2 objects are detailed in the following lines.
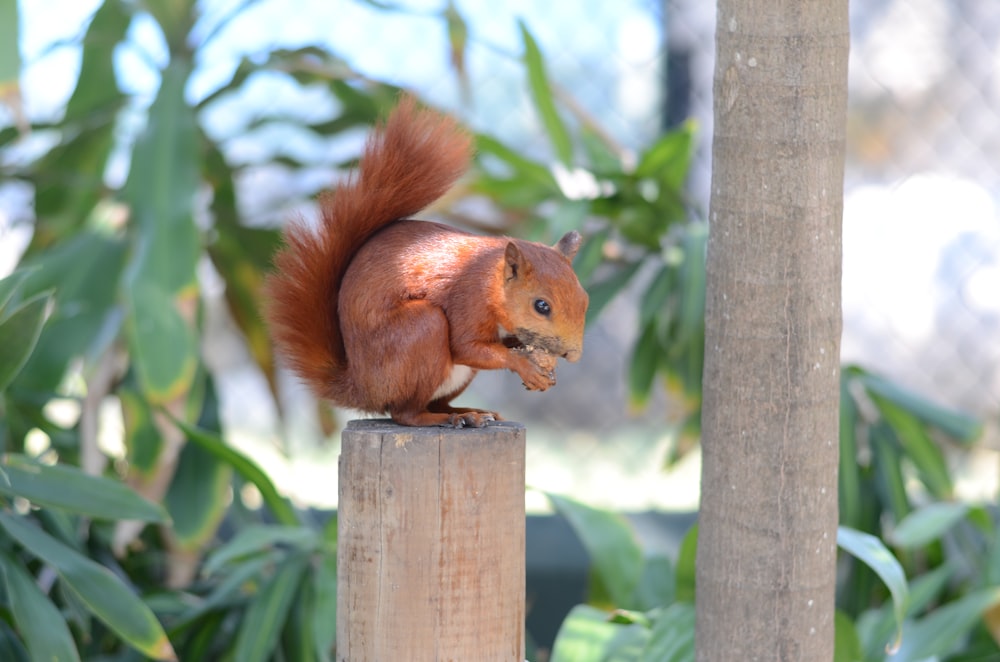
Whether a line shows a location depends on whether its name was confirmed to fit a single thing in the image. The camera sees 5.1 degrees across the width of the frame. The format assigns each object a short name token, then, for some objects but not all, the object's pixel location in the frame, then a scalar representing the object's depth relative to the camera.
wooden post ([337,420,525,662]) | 5.79
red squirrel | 5.77
